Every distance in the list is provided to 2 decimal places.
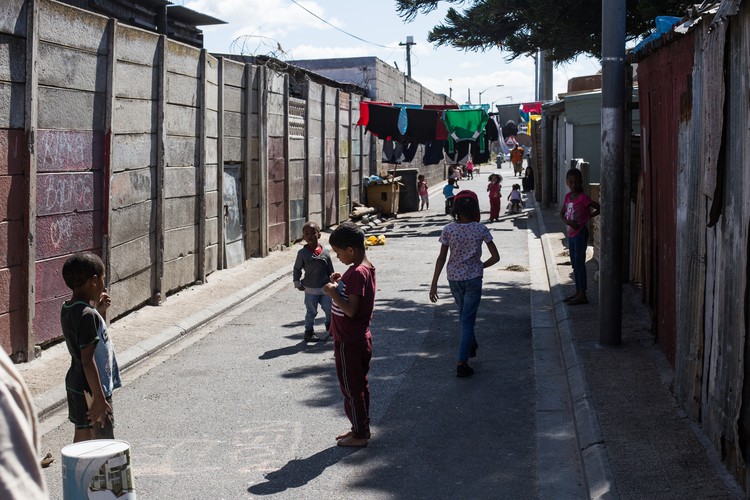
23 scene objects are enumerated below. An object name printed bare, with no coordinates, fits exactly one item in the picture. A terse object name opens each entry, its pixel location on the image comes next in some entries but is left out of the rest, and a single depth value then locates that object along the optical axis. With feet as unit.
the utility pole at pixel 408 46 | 203.10
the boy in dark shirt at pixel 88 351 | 18.10
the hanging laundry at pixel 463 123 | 87.86
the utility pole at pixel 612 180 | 30.53
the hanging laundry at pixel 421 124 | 87.20
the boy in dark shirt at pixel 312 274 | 33.76
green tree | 38.81
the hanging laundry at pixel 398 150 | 90.12
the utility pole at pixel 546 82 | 110.93
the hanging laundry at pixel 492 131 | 91.25
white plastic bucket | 13.51
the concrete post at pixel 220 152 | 51.13
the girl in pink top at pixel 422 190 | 104.53
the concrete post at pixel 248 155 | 56.75
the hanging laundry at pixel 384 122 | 85.92
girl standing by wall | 38.37
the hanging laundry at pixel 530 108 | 110.22
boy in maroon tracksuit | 21.89
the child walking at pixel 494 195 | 84.17
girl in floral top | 28.78
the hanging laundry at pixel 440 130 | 88.12
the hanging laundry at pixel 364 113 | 84.53
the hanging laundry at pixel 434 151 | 89.20
